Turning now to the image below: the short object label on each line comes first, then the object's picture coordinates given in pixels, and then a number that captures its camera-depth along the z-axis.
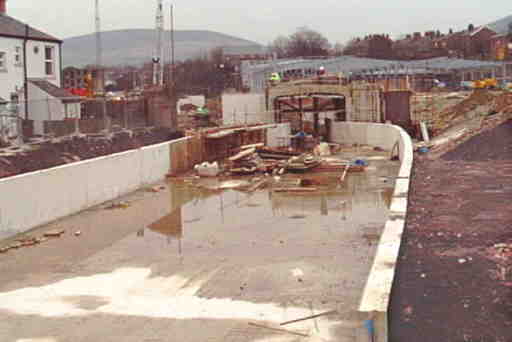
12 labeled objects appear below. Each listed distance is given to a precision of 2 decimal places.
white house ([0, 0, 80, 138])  36.19
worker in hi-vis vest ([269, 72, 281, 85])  48.50
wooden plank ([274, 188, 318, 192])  23.03
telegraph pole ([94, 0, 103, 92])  45.66
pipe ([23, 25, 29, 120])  38.00
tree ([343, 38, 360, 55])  123.91
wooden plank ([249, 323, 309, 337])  8.86
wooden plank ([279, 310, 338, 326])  9.40
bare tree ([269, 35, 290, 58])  125.85
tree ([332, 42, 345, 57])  126.79
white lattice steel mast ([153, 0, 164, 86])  63.78
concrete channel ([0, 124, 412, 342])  9.29
